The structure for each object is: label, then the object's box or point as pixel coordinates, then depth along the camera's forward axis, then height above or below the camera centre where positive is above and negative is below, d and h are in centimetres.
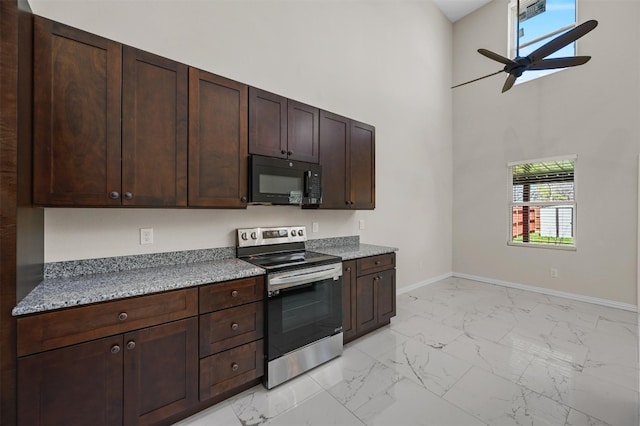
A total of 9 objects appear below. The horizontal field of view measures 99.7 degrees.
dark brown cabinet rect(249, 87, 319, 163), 231 +79
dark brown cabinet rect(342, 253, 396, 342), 268 -87
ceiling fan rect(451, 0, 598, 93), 250 +161
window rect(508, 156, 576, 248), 424 +18
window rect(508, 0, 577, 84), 423 +316
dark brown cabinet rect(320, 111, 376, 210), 287 +57
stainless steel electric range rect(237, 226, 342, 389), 206 -75
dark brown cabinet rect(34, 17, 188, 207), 150 +55
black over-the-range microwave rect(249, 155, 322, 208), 229 +28
